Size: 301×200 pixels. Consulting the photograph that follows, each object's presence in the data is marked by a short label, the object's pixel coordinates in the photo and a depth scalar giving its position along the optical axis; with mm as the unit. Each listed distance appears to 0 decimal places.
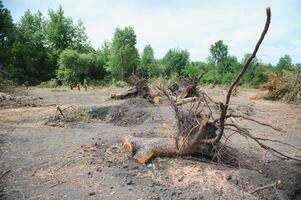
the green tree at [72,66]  18914
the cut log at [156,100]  7842
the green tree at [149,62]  22333
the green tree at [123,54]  20382
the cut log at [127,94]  8332
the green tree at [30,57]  18481
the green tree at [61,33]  22862
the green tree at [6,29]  21002
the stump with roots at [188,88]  8059
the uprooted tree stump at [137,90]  8135
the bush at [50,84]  17988
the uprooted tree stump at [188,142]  3032
